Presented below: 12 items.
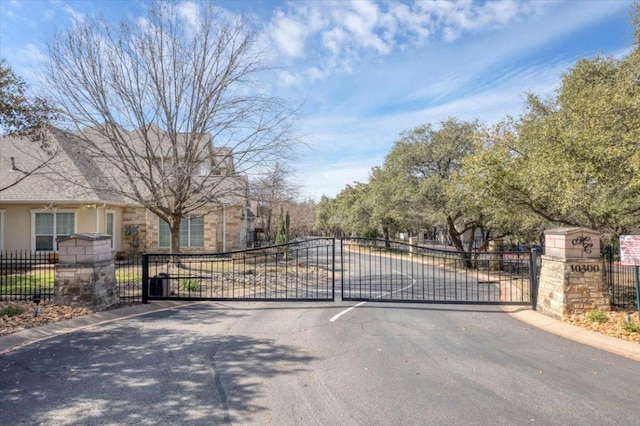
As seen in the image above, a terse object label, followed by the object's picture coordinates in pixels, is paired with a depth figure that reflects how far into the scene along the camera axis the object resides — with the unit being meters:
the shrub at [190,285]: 10.06
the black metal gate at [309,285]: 8.73
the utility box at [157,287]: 8.83
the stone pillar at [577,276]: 7.14
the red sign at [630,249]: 6.44
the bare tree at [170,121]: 11.55
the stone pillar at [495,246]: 20.40
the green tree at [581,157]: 7.57
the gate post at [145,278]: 8.43
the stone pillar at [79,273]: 7.40
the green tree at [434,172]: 19.94
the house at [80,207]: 13.99
